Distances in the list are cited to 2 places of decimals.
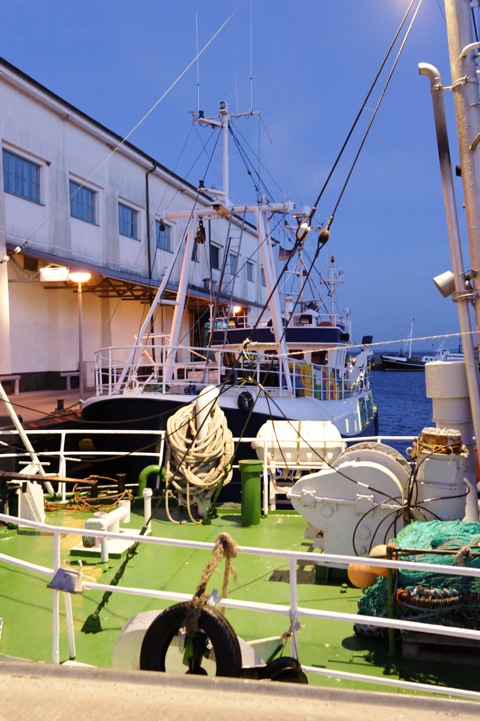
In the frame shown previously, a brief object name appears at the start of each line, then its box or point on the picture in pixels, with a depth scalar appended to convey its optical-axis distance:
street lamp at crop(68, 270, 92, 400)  12.59
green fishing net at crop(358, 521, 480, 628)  4.05
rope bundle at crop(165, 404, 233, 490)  7.96
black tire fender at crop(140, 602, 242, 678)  3.40
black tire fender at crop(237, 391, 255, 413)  12.68
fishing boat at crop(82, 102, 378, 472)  12.73
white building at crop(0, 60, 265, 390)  18.41
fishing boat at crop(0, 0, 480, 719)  3.26
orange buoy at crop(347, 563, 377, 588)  4.76
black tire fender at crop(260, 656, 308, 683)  3.45
